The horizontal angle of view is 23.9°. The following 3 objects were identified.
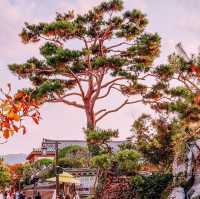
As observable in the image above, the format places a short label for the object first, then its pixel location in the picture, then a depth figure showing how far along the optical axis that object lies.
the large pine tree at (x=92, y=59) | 23.34
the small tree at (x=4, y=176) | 44.81
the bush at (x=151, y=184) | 13.18
